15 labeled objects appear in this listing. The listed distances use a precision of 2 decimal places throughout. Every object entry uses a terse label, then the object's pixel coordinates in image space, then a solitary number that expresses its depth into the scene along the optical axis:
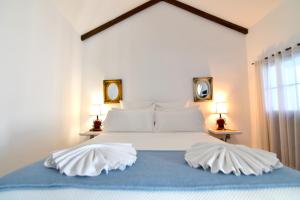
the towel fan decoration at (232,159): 0.93
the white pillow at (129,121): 2.64
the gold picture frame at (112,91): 3.32
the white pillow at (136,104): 3.08
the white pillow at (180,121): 2.58
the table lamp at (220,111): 3.01
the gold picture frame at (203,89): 3.20
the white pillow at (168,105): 3.00
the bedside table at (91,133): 2.92
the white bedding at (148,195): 0.76
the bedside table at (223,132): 2.77
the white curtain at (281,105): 2.08
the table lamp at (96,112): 3.16
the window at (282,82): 2.09
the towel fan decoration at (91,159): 0.93
